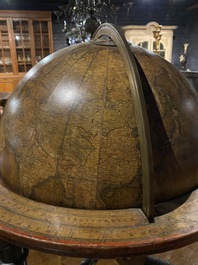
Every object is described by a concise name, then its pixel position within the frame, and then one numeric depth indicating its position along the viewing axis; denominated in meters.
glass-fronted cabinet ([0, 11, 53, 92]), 6.39
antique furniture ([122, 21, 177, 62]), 7.11
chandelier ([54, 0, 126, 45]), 3.31
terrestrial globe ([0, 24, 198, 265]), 0.64
